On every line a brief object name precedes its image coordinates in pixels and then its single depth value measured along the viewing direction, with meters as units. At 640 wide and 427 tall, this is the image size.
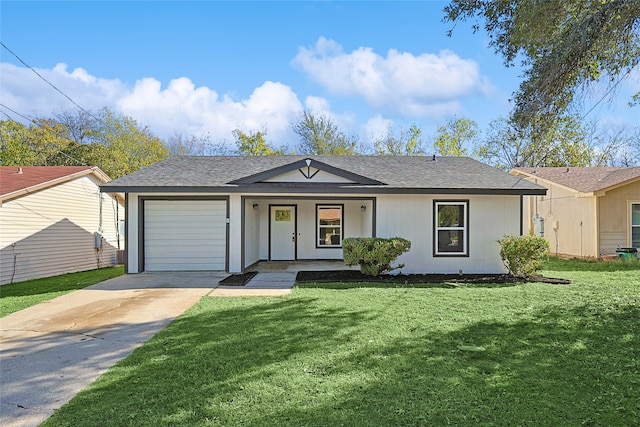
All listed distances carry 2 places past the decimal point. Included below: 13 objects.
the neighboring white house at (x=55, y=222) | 11.48
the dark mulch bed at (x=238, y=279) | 9.47
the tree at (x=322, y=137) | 28.70
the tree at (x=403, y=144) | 29.38
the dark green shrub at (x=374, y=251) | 9.83
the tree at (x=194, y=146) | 31.42
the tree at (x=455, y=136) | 29.83
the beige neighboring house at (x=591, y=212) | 14.53
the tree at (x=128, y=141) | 26.61
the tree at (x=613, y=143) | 29.62
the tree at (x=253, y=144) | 29.78
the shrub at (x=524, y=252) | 9.73
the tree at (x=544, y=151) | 28.03
